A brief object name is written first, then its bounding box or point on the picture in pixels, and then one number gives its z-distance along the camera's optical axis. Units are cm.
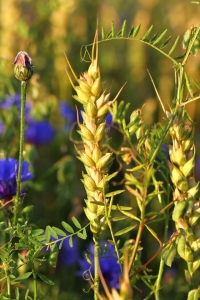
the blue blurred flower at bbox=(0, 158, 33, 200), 81
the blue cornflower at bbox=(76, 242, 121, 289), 86
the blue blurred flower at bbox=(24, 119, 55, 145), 137
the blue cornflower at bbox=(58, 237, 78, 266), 108
